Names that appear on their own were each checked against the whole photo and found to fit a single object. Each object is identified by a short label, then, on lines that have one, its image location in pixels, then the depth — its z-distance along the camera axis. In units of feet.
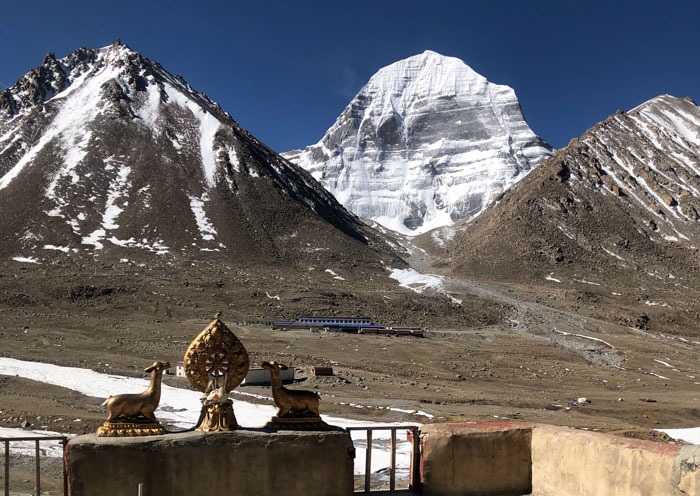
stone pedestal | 20.18
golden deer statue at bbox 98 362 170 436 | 20.97
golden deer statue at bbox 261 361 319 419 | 22.47
